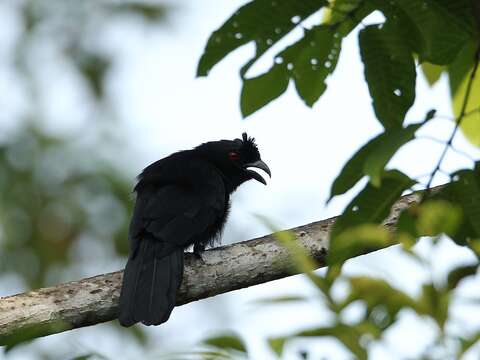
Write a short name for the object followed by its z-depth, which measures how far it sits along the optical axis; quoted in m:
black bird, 10.09
